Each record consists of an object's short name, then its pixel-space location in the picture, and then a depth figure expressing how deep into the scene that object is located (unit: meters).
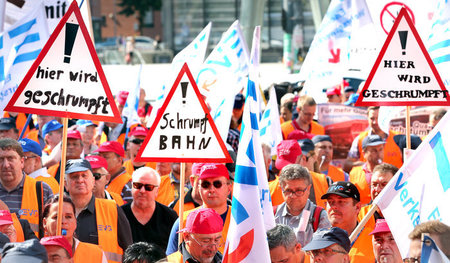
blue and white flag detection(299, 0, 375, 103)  23.30
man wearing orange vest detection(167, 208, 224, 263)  11.62
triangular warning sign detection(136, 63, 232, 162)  12.99
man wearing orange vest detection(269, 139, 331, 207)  16.20
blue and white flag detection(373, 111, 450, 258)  11.81
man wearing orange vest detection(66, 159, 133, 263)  14.31
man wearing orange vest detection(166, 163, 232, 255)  14.02
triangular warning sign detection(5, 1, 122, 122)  12.84
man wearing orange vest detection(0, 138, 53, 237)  14.95
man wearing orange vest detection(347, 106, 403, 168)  19.44
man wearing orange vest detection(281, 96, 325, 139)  21.92
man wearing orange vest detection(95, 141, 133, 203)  18.21
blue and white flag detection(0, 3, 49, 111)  18.42
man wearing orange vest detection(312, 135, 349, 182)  19.28
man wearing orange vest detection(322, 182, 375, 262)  14.08
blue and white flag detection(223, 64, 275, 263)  11.51
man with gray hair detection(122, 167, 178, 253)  15.05
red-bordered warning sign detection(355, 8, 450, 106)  15.24
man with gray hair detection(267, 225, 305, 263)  12.11
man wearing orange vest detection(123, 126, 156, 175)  20.05
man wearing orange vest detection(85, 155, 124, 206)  16.25
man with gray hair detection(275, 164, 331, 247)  14.24
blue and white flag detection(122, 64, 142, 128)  25.58
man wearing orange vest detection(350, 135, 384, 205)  17.47
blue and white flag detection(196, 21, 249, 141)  19.53
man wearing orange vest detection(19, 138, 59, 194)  17.00
